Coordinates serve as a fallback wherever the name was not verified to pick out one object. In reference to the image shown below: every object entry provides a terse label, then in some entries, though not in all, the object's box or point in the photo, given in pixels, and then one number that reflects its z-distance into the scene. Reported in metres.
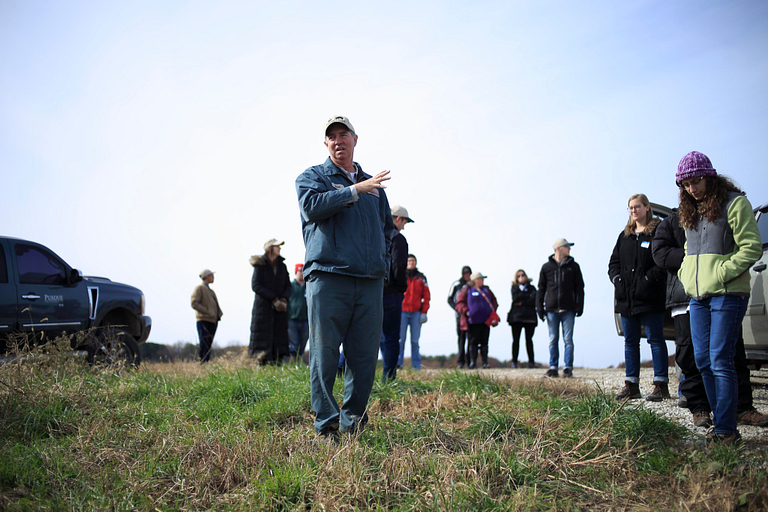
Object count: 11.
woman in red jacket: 10.23
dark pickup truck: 6.69
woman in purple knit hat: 3.45
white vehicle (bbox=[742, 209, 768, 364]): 5.18
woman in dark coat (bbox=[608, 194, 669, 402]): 5.29
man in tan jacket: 10.49
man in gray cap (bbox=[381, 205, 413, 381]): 5.43
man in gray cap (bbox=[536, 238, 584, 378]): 8.22
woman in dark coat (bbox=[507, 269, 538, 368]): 11.28
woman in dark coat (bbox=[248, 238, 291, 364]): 8.43
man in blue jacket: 3.40
